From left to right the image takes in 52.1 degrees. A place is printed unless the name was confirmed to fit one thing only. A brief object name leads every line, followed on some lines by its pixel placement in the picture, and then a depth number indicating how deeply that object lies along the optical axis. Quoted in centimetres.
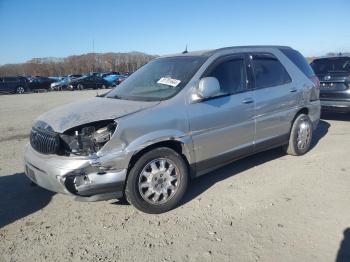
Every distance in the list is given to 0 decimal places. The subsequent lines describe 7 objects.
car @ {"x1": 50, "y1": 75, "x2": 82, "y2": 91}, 3370
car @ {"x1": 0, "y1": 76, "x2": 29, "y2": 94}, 2968
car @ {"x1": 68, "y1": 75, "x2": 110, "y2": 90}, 3350
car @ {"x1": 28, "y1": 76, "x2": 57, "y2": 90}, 3203
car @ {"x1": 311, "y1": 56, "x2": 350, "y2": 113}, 870
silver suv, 374
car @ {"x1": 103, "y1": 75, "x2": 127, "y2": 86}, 3655
